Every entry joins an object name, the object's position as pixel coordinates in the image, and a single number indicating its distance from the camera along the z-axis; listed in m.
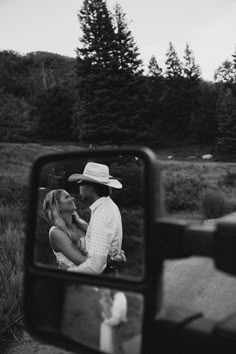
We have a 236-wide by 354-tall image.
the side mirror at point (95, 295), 0.78
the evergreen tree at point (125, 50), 46.19
